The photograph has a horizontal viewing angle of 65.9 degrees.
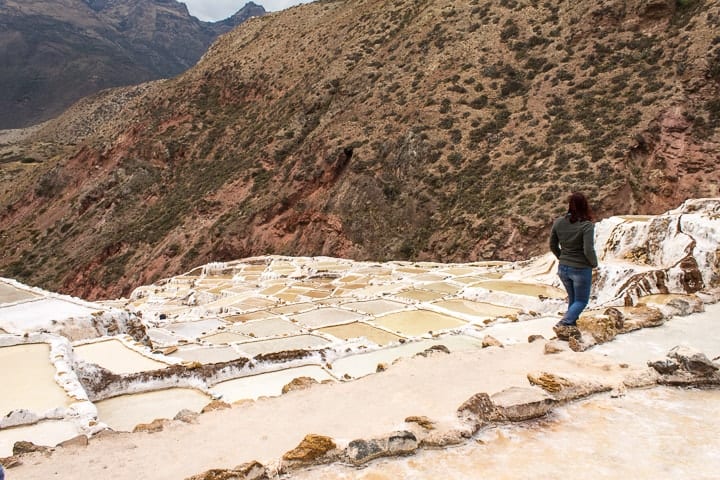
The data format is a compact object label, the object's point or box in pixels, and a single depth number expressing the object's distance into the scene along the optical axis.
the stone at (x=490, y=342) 6.45
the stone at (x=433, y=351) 6.01
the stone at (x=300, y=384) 5.12
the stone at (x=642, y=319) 6.12
